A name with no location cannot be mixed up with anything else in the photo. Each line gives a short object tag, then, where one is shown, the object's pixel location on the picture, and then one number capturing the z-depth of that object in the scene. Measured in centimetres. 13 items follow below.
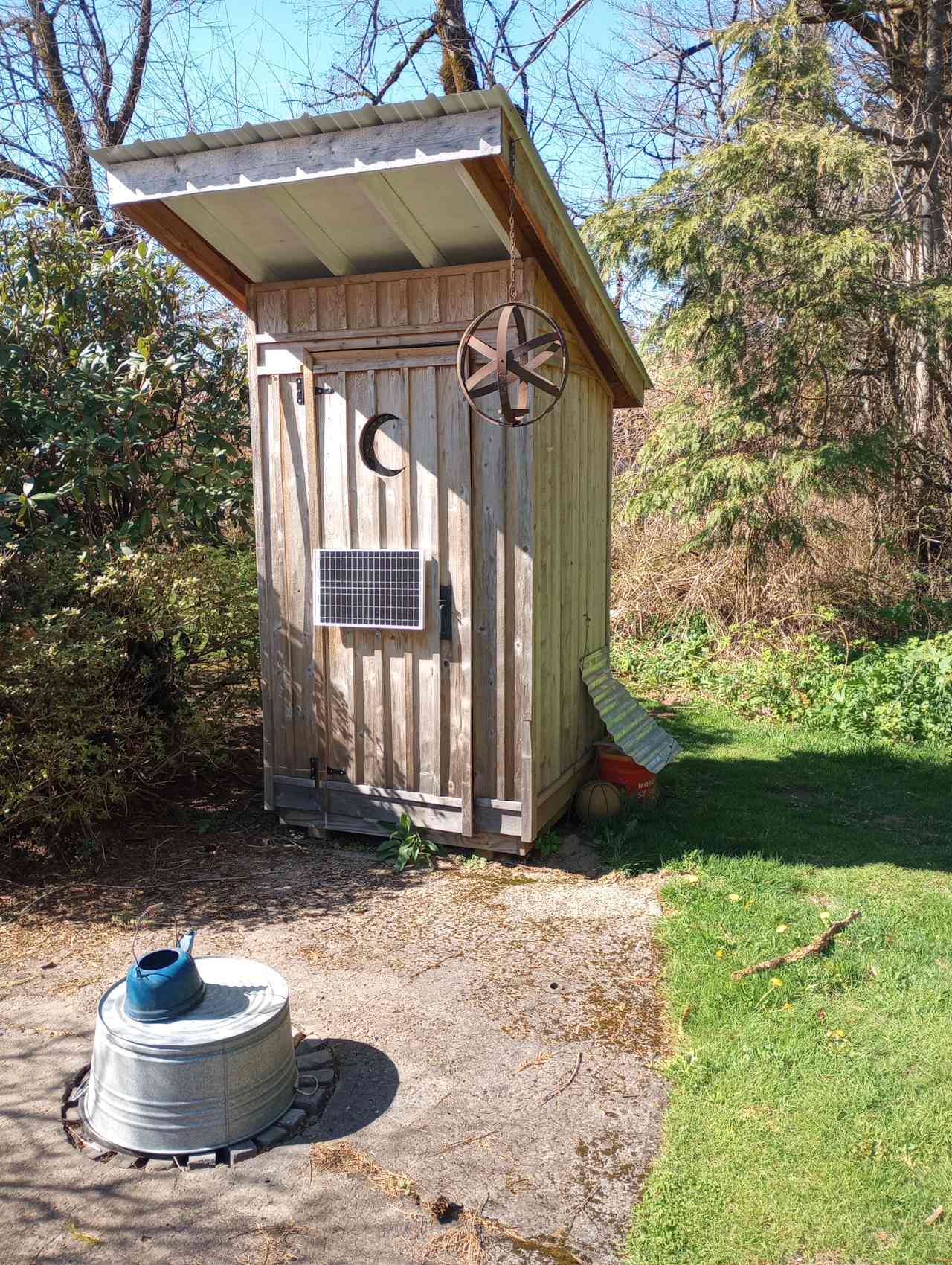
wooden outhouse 458
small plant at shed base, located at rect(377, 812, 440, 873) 507
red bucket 585
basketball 561
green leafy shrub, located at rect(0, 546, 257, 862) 451
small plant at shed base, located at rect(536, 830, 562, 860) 523
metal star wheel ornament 395
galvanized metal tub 265
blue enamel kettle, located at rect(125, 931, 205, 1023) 270
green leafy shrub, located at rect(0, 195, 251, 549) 534
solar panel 498
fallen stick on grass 381
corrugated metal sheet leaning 575
